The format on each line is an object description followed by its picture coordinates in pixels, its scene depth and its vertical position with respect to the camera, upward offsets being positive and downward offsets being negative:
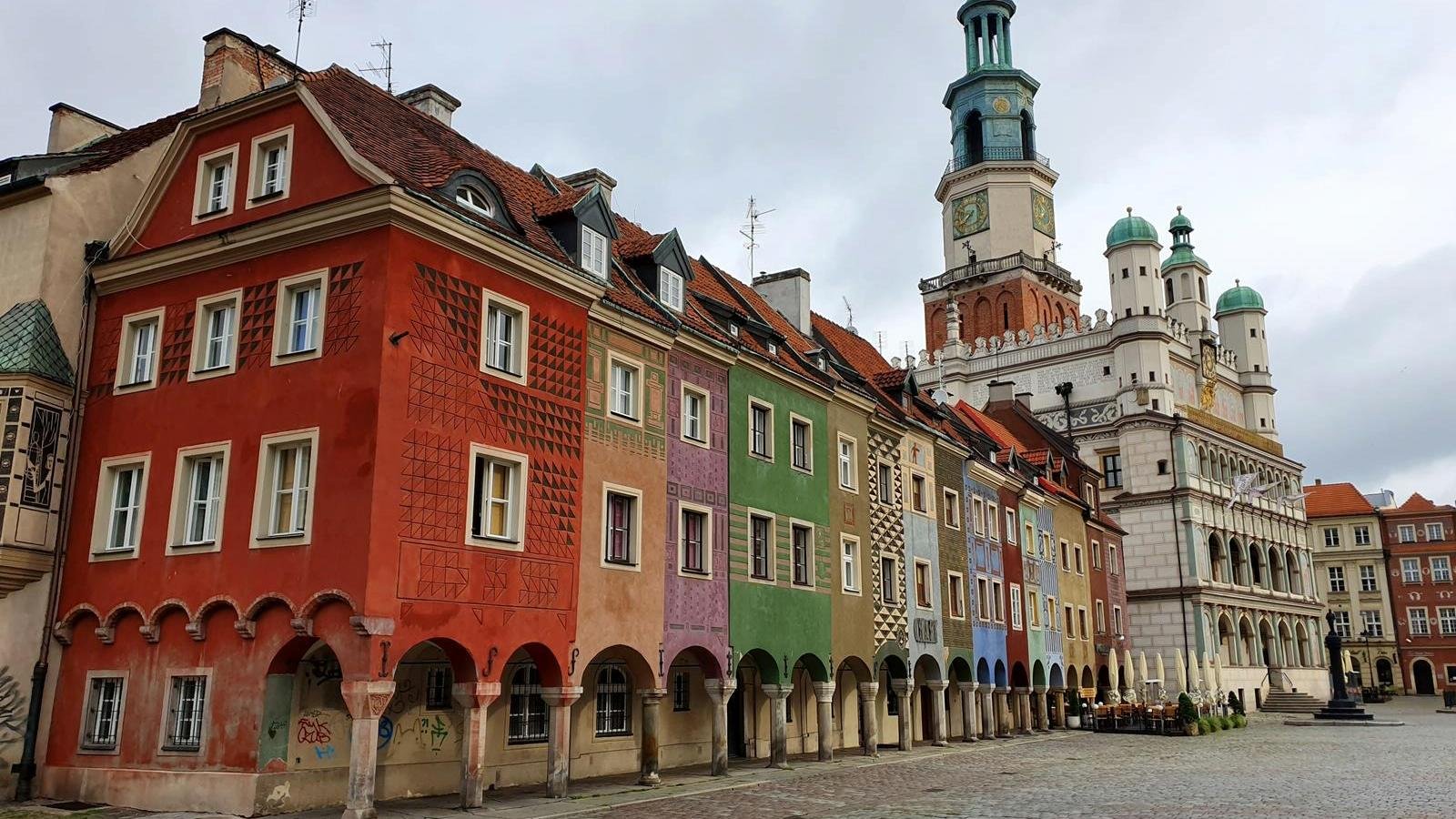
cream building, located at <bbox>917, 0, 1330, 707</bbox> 69.25 +18.41
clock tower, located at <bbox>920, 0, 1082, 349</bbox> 78.69 +30.46
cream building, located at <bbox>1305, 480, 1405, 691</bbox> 99.00 +8.11
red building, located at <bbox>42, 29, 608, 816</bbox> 17.91 +3.19
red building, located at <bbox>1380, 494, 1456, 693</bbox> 97.12 +7.17
